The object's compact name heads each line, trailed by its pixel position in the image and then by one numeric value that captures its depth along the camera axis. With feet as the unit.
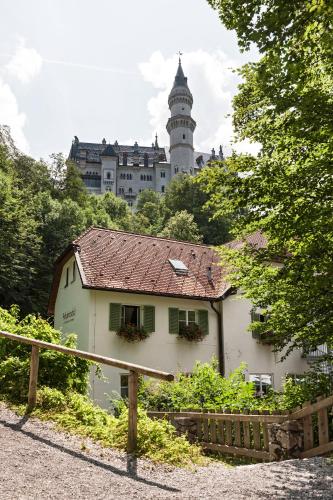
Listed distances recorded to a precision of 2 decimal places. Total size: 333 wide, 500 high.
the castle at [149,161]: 416.46
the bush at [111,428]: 21.61
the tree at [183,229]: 170.30
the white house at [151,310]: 66.33
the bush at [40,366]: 28.66
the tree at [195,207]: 184.75
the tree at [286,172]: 25.99
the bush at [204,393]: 35.81
